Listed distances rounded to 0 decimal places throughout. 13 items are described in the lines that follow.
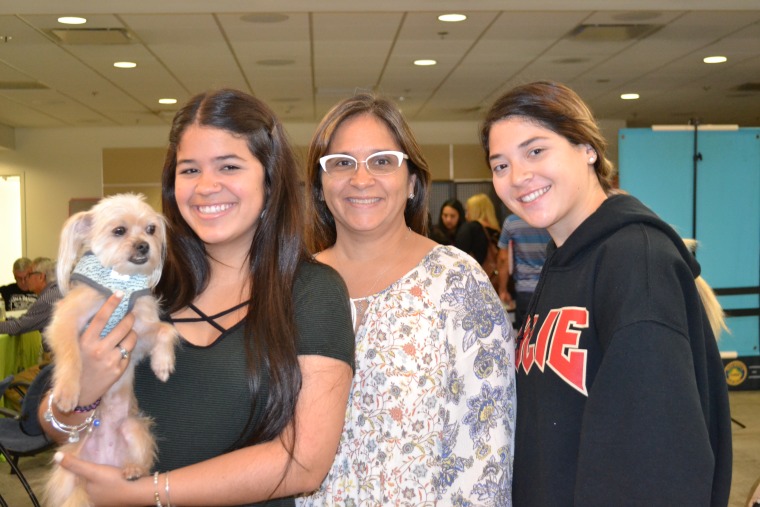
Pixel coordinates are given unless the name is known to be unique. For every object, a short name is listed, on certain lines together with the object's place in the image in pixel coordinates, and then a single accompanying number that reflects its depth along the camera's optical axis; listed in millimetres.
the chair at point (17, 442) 4266
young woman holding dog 1584
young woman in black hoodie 1361
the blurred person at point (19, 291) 8508
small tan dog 1848
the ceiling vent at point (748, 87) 11469
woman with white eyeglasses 1914
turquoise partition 6867
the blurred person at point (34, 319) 6082
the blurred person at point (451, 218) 9641
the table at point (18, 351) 6164
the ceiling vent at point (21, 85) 10110
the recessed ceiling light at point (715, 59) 9435
